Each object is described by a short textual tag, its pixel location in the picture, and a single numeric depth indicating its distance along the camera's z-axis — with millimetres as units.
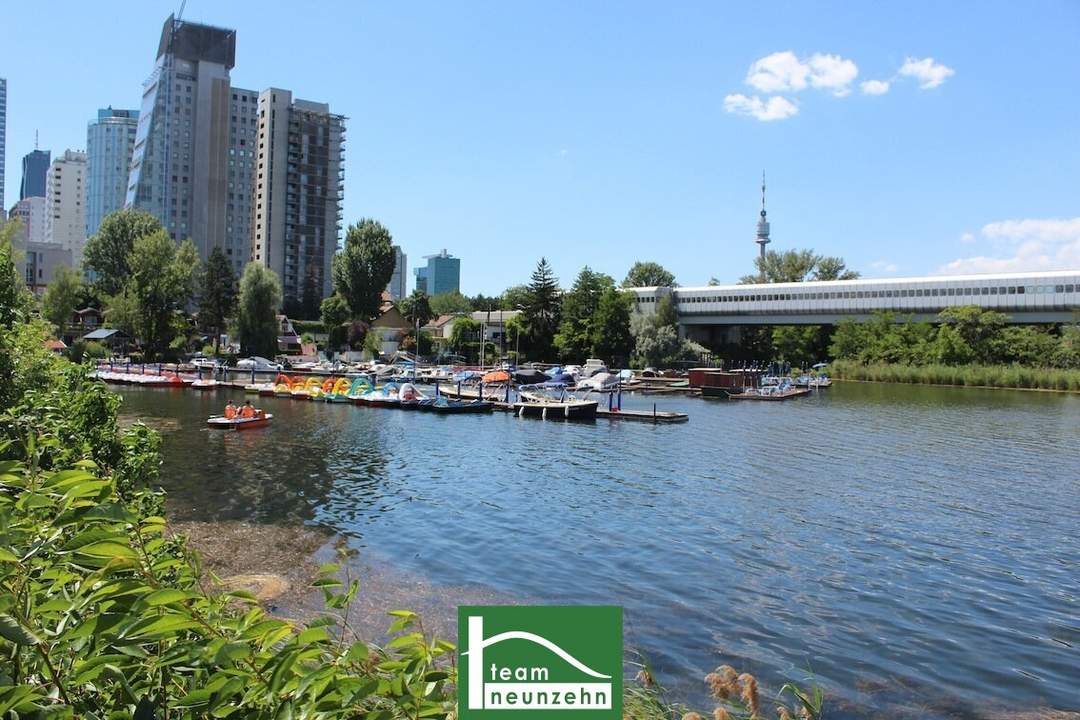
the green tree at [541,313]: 105125
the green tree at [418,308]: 110750
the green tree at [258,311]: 87625
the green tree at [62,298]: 88375
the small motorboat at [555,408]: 50281
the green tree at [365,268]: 112312
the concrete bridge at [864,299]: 88875
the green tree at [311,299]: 139125
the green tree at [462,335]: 107500
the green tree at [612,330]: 100062
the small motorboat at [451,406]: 52312
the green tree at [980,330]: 88312
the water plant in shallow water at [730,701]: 8945
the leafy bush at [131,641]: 2459
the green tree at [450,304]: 166512
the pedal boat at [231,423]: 38875
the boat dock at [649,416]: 49388
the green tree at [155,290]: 82625
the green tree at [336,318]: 108312
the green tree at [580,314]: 101875
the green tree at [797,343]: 108250
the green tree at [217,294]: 96750
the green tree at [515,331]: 105188
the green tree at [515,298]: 107125
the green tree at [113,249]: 103812
